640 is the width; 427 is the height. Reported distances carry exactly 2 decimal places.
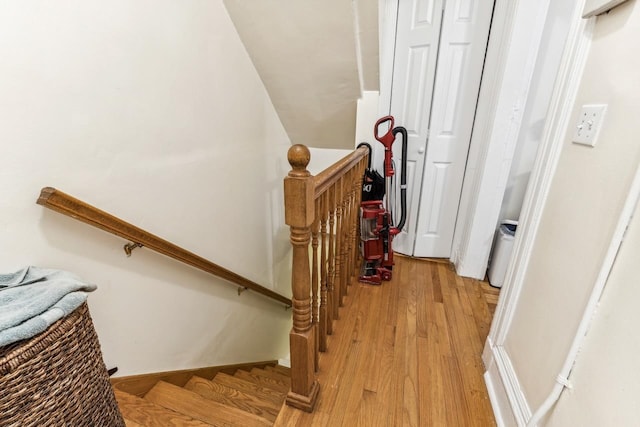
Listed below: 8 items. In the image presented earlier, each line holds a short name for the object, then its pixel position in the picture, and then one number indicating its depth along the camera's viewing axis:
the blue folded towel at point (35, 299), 0.72
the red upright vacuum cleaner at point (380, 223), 2.09
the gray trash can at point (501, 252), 2.06
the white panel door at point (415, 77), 2.04
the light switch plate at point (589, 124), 0.85
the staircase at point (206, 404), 1.26
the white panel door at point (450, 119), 1.96
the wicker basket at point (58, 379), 0.72
